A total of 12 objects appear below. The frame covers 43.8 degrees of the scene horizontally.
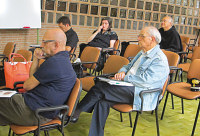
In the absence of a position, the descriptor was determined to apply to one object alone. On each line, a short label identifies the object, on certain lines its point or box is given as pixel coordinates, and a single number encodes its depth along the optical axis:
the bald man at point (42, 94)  1.96
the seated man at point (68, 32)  4.55
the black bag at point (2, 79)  2.64
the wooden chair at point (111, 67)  3.13
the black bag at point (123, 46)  5.74
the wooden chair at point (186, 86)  2.95
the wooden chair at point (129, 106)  2.45
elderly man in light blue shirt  2.58
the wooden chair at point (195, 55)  4.27
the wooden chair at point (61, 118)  1.91
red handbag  2.44
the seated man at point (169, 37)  5.14
